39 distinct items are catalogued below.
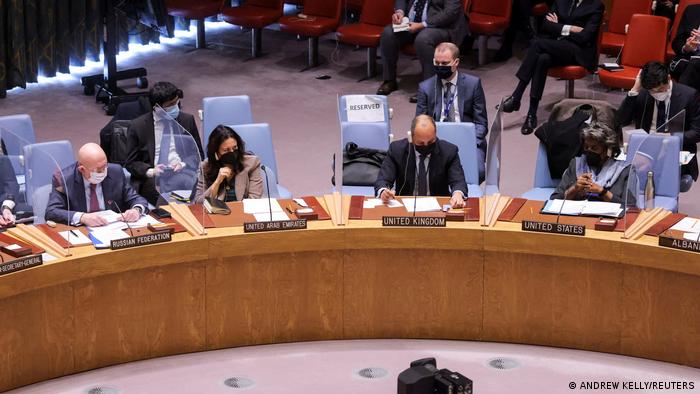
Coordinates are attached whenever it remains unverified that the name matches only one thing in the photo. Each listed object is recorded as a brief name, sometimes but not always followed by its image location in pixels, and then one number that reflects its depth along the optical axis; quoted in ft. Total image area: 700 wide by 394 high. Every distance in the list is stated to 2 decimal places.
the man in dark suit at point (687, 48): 64.54
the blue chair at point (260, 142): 50.03
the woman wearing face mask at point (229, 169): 44.88
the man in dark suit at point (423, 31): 70.64
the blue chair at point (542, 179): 50.19
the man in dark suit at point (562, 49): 66.53
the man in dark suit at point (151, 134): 50.44
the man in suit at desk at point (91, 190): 42.70
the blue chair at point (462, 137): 50.47
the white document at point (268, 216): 41.42
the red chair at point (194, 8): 79.05
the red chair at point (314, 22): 76.07
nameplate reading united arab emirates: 40.70
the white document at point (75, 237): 39.42
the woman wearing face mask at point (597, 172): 44.47
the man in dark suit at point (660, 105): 52.95
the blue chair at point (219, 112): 53.57
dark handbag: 50.38
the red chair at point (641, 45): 66.95
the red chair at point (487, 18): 74.84
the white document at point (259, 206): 42.39
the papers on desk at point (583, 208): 42.06
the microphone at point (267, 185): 42.50
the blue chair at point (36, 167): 46.85
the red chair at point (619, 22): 72.13
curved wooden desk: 39.06
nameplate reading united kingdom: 41.47
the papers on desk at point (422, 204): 42.73
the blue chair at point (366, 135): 51.34
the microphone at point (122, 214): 39.96
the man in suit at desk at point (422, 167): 46.39
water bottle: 43.20
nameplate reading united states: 40.52
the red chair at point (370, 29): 73.97
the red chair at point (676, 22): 69.82
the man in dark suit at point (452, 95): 55.26
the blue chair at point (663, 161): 48.16
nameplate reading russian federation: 38.99
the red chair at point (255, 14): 77.87
